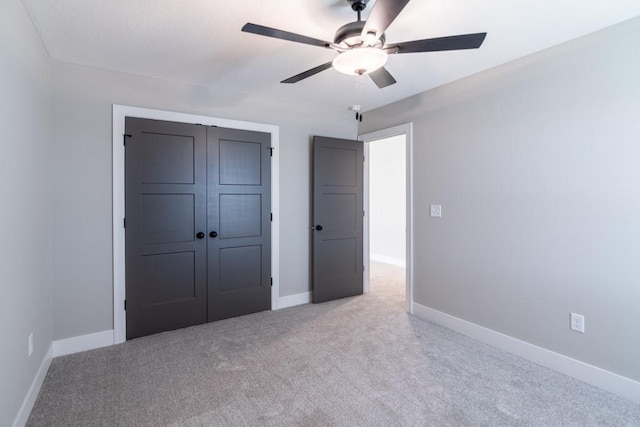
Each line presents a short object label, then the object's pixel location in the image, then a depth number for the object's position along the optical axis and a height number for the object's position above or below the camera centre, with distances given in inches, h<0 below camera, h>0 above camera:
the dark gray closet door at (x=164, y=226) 118.0 -4.0
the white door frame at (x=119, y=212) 114.8 +1.2
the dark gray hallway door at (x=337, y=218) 158.4 -1.8
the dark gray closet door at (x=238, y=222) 133.4 -3.1
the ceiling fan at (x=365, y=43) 64.7 +37.3
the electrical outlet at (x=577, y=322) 93.6 -32.0
